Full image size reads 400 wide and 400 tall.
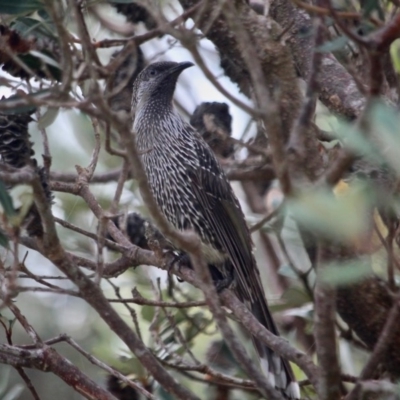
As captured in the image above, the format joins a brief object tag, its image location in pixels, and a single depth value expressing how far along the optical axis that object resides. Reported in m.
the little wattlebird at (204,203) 8.07
